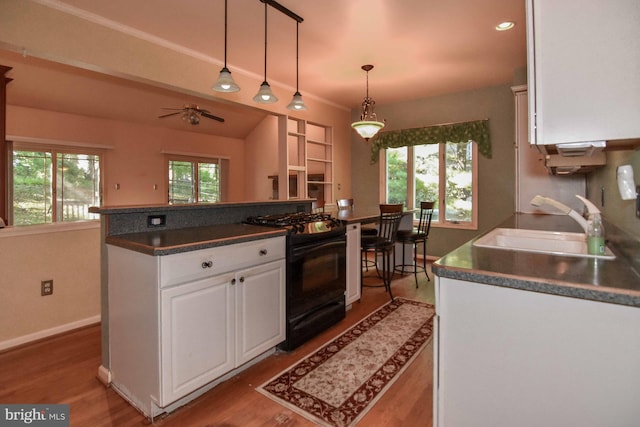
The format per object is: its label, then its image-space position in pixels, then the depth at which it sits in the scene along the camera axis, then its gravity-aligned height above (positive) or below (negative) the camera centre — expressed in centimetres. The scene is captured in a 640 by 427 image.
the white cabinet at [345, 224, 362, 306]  315 -49
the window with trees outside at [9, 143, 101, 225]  535 +54
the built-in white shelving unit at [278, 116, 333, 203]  496 +91
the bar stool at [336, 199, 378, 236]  393 +7
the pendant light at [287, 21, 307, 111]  320 +106
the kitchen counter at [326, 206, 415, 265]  350 -17
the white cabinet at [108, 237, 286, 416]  166 -58
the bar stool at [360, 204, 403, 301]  345 -28
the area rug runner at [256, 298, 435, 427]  183 -104
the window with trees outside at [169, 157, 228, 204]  715 +77
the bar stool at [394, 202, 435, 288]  412 -29
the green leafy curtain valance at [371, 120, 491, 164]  507 +126
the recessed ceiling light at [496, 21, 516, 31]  308 +175
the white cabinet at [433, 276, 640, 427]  93 -46
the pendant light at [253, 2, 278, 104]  290 +105
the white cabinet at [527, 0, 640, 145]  94 +42
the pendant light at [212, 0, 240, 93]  262 +103
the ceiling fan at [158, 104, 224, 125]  470 +145
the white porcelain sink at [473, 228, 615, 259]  171 -16
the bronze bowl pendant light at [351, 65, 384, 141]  406 +108
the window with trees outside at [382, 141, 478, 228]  536 +57
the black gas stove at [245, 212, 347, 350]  238 -46
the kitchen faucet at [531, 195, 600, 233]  144 +2
